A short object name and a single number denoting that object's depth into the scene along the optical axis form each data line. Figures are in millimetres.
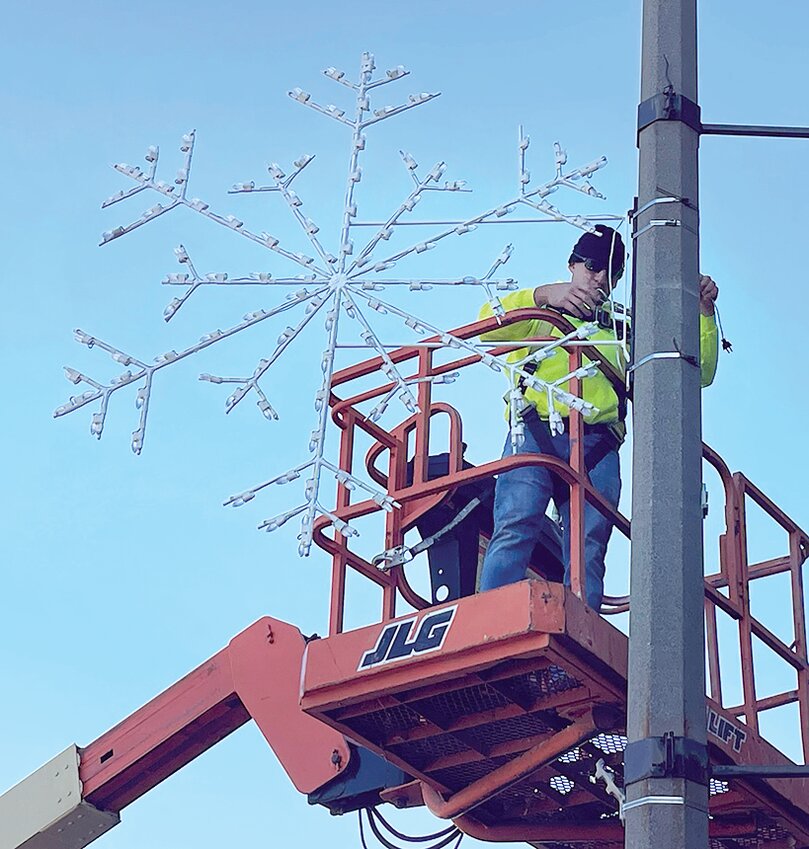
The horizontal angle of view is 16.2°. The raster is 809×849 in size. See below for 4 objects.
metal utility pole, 8717
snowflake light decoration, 12317
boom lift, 14688
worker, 16094
